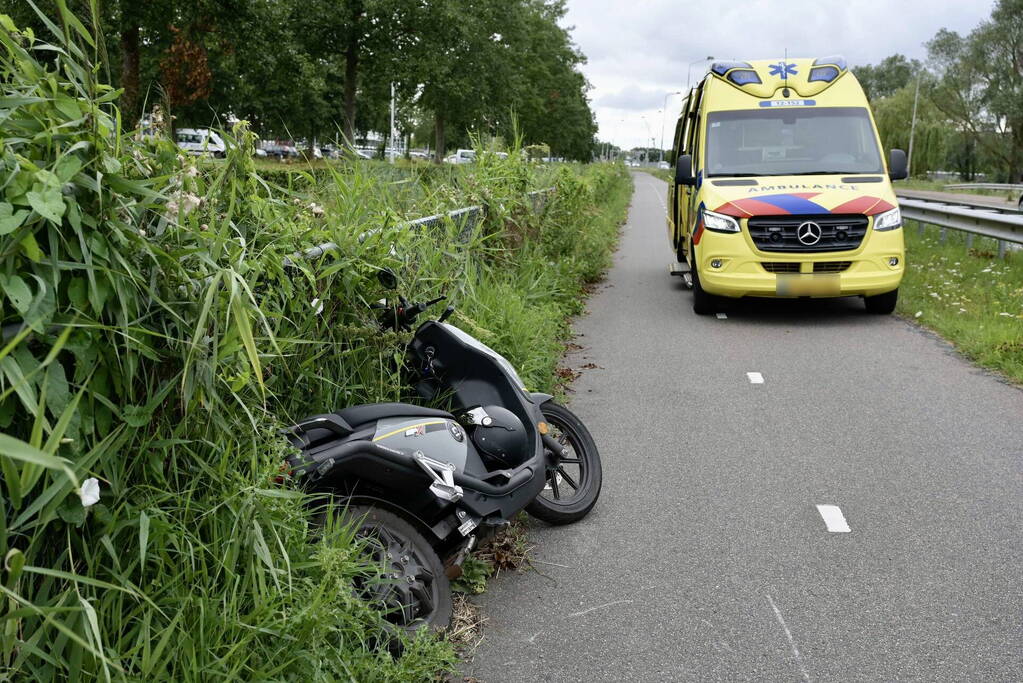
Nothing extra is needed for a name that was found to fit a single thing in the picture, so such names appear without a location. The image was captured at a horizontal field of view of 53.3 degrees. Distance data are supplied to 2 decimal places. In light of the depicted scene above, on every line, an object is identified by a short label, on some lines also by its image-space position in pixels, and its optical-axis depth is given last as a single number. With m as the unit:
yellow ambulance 10.27
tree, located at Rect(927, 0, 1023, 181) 69.56
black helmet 4.38
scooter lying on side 3.57
